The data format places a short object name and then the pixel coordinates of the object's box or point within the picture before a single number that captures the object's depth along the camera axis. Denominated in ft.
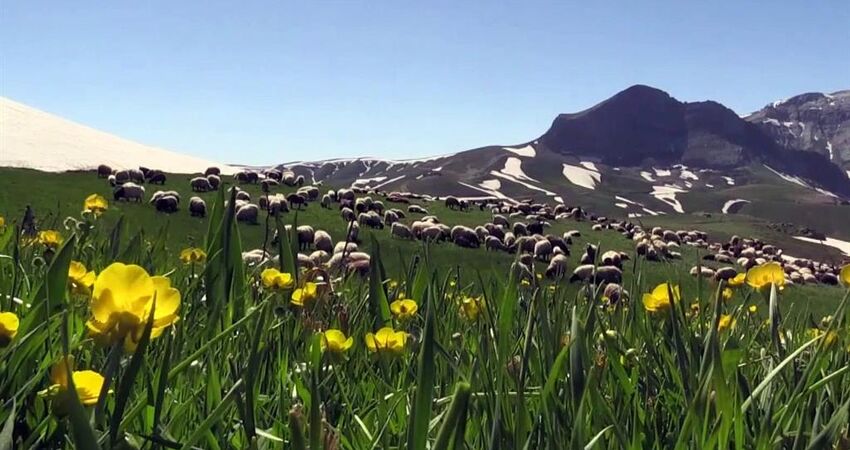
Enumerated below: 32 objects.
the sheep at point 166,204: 93.45
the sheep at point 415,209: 116.78
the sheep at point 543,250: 89.86
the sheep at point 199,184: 115.65
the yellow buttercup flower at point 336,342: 6.28
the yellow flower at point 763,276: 8.17
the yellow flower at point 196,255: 10.93
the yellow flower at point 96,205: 15.81
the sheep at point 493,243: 91.50
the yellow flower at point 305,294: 8.13
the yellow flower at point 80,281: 6.65
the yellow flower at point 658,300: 7.77
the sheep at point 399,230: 89.20
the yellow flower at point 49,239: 11.24
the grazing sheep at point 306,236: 80.55
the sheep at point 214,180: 122.01
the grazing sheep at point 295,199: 107.26
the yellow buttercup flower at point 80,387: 3.74
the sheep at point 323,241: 78.19
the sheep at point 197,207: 94.27
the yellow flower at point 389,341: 6.81
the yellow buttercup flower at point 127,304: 3.32
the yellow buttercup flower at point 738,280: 10.43
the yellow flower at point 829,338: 5.82
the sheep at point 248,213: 87.71
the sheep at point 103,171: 127.83
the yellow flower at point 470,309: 9.49
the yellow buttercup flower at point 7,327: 4.47
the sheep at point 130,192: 99.30
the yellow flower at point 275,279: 8.32
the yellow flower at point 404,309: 8.71
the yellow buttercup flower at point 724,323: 8.34
